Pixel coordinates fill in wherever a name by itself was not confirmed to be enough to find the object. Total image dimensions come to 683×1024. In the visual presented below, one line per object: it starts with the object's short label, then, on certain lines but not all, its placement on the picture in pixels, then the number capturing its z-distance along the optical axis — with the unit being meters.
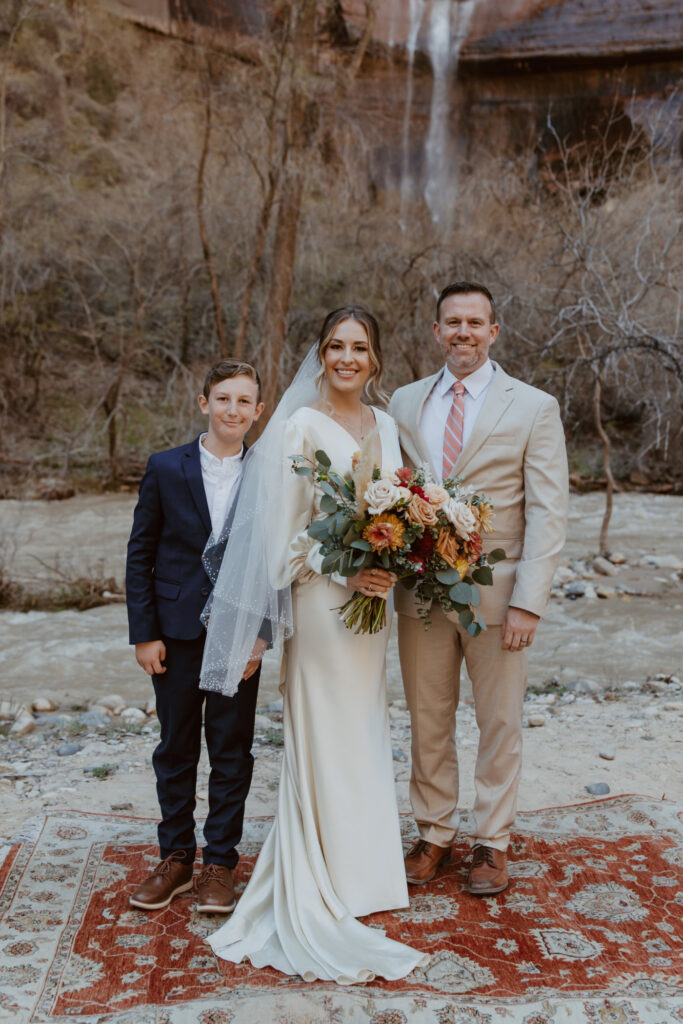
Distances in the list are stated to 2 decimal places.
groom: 3.40
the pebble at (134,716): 6.15
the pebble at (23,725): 5.75
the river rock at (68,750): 5.26
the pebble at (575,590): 9.64
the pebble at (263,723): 5.82
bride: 3.14
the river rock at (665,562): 10.67
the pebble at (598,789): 4.61
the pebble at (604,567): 10.41
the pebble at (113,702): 6.45
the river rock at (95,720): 5.90
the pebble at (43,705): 6.45
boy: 3.26
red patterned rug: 2.69
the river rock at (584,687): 6.68
